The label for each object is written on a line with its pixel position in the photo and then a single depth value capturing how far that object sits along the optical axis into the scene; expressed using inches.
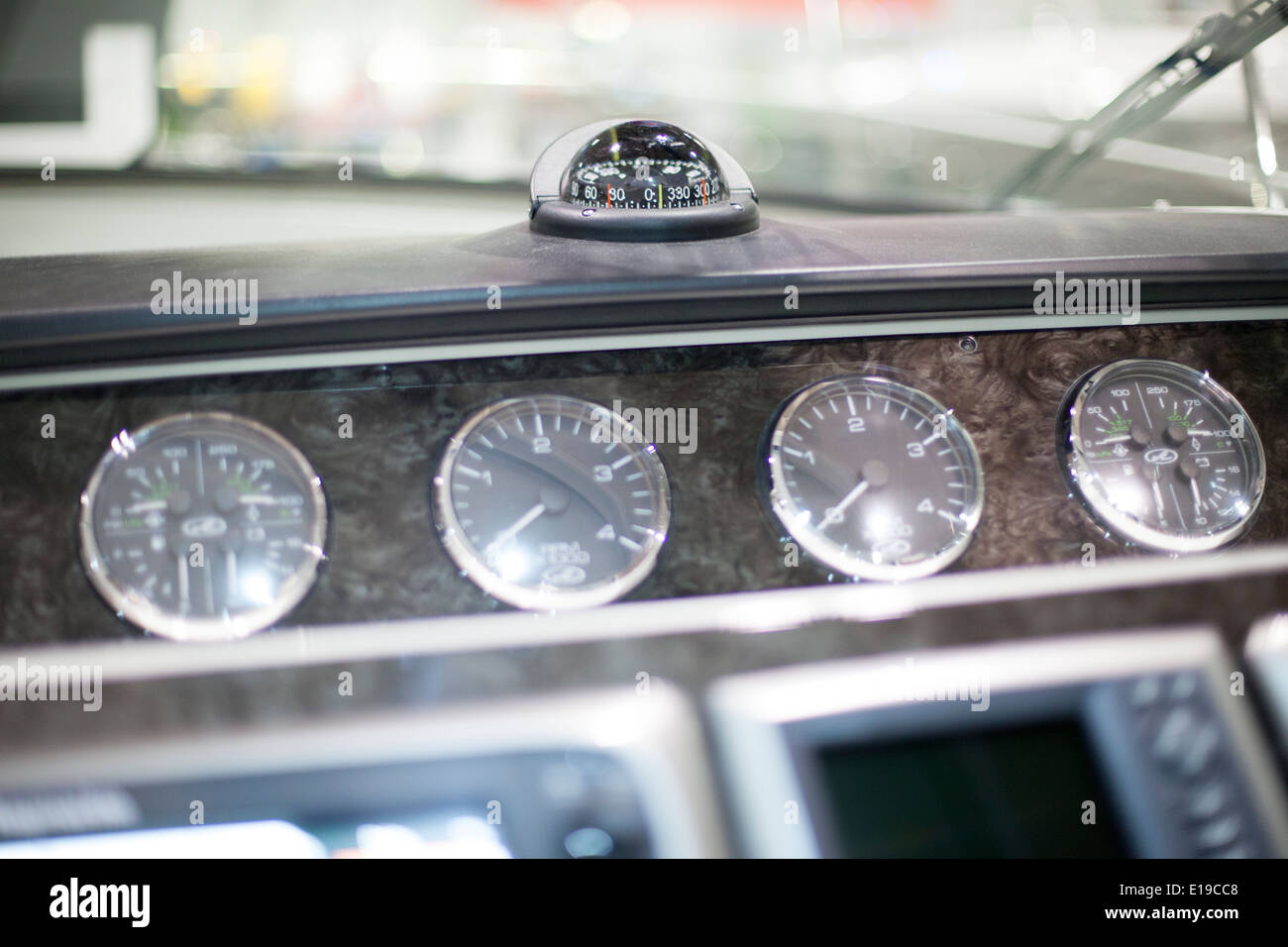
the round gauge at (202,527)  33.6
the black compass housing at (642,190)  37.2
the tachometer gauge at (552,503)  34.4
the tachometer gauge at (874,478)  35.3
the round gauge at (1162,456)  36.2
